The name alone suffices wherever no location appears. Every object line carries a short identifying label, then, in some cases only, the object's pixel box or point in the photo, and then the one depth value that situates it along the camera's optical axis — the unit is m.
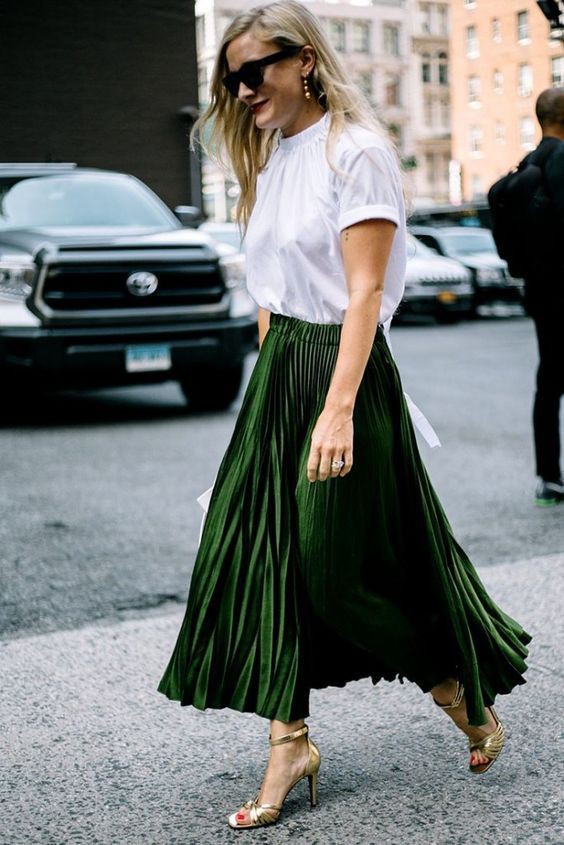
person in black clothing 5.69
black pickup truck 8.83
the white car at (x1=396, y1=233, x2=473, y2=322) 20.45
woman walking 2.48
